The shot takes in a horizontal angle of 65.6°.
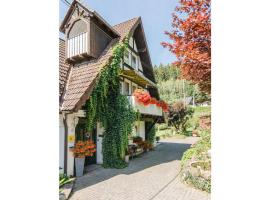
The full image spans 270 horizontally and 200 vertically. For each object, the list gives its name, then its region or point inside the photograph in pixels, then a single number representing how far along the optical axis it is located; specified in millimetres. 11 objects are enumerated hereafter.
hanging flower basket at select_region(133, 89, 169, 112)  9758
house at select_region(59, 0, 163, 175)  7301
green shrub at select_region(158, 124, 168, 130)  29419
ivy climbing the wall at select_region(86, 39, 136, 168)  8852
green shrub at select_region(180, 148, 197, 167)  7678
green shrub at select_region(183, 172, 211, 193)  5816
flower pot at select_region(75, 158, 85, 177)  7469
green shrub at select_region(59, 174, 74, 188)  6254
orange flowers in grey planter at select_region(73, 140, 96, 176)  7406
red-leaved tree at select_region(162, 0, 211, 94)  4746
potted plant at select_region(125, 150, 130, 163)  9888
